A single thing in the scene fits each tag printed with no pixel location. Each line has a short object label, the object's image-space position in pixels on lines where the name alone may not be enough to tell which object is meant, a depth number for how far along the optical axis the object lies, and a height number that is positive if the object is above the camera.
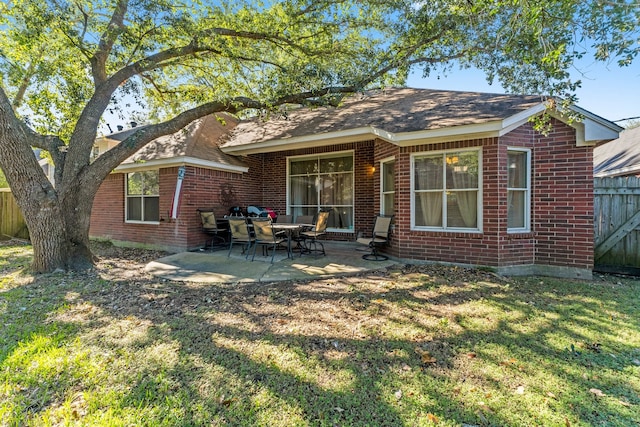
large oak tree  5.51 +3.93
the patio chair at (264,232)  6.80 -0.50
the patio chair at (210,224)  8.58 -0.41
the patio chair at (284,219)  8.96 -0.25
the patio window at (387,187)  7.65 +0.66
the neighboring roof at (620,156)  11.94 +2.74
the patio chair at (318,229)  7.58 -0.49
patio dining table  7.02 -0.44
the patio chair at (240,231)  7.18 -0.51
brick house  5.96 +0.85
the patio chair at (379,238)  7.11 -0.64
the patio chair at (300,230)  7.78 -0.49
